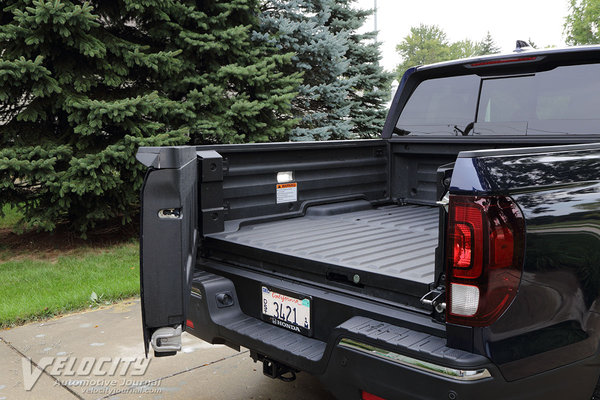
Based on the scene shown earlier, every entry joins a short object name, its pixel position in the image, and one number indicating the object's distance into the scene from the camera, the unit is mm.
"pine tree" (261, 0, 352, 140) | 9461
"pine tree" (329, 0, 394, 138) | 11219
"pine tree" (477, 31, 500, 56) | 51562
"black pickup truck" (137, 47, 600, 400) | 2020
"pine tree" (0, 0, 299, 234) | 6348
